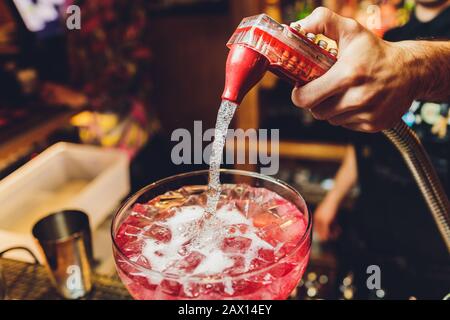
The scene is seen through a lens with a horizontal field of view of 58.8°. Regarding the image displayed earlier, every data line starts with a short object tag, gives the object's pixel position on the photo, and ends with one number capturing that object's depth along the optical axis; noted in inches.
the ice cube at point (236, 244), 36.4
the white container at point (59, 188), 71.0
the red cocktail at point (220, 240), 31.7
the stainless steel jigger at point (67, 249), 51.8
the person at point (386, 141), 34.0
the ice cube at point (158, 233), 38.9
